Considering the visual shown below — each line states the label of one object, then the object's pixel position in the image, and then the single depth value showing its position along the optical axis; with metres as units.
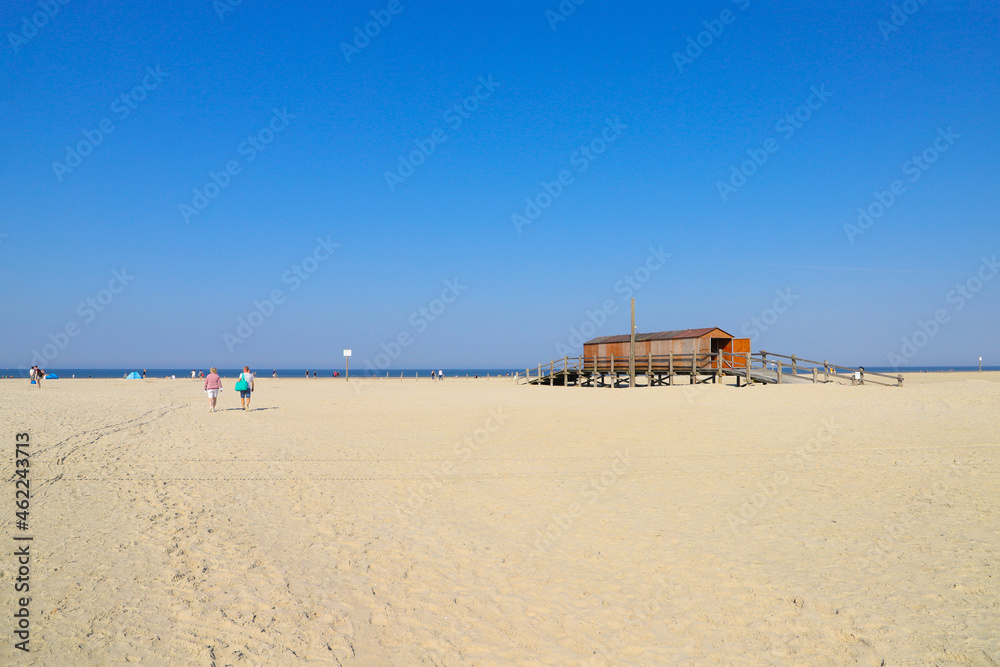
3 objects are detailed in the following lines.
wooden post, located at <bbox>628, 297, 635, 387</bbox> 30.34
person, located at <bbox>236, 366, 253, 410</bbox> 20.48
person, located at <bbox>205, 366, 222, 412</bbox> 19.72
